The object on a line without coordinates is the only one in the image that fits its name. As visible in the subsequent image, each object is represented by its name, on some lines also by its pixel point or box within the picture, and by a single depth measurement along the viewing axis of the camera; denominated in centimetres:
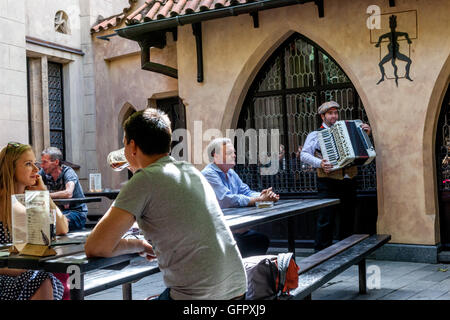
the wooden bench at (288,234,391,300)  428
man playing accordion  734
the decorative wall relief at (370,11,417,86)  737
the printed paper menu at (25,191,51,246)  284
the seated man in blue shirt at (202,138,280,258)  545
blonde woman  332
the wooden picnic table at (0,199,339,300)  270
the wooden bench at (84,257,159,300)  333
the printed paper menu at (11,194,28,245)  298
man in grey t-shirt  269
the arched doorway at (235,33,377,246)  813
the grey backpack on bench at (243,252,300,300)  343
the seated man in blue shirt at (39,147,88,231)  719
